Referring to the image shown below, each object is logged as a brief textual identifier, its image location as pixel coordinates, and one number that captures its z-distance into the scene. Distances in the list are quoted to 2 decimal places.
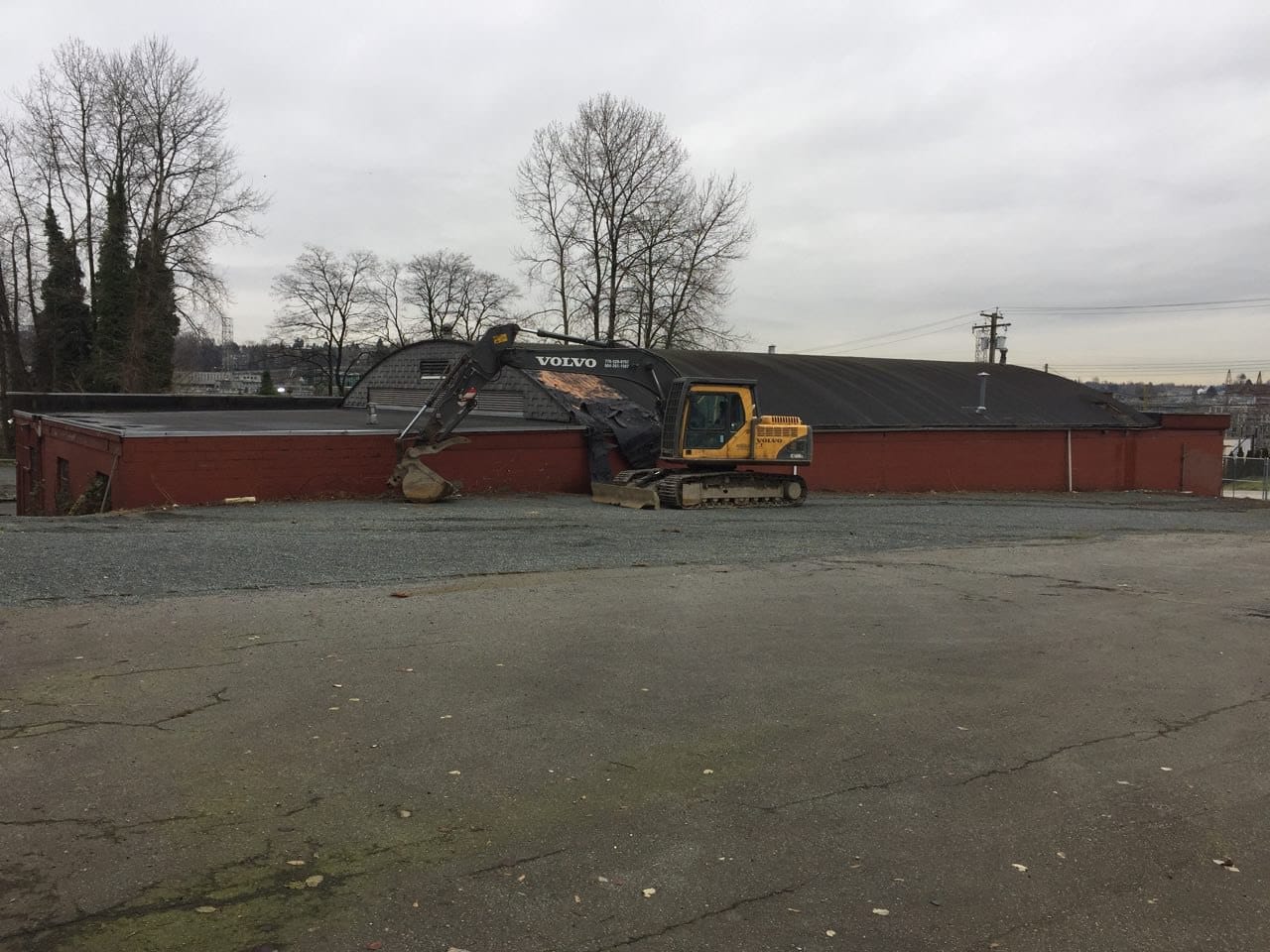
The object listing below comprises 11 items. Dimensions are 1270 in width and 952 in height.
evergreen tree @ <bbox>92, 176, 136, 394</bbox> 47.00
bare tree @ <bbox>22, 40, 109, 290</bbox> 46.84
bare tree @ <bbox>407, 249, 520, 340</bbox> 76.44
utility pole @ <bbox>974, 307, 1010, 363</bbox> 63.90
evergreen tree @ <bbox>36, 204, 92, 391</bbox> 50.59
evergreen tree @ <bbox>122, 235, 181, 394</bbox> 46.25
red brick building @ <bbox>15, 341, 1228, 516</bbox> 18.81
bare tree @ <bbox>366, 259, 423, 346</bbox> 76.88
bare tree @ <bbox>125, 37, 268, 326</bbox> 46.50
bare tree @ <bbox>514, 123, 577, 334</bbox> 50.06
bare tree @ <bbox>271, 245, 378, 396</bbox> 75.88
